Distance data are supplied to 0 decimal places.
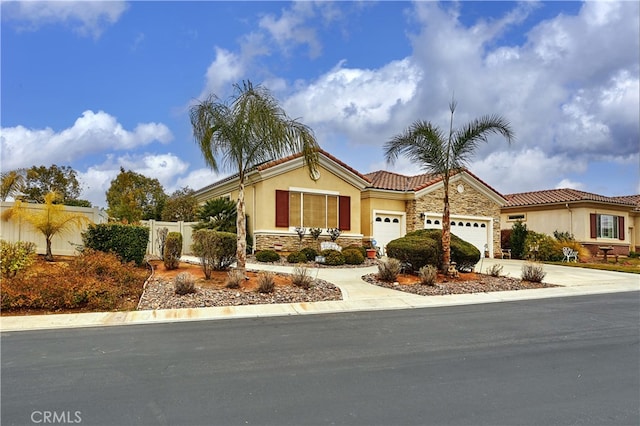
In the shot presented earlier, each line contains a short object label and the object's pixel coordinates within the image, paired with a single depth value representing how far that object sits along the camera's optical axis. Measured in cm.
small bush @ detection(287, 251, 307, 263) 1997
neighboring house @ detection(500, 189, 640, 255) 3034
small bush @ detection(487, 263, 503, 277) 1722
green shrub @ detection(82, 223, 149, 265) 1469
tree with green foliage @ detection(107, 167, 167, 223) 3741
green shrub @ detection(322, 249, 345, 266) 1959
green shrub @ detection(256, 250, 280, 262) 1975
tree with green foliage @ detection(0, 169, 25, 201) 2081
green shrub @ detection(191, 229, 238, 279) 1412
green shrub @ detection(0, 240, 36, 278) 1161
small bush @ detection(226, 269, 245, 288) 1268
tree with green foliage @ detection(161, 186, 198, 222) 3369
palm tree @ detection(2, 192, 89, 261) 1488
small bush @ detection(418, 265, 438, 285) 1446
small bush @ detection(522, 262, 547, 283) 1616
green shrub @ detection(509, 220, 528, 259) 2848
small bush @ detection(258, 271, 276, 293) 1227
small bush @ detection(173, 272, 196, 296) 1160
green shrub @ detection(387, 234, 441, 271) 1599
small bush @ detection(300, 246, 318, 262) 2062
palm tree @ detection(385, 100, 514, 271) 1566
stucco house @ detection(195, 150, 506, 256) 2158
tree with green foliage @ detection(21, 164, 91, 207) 3297
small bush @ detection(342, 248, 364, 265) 1998
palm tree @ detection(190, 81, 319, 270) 1341
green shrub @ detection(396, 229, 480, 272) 1605
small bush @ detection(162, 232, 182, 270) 1523
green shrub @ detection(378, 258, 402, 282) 1511
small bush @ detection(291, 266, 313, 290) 1308
